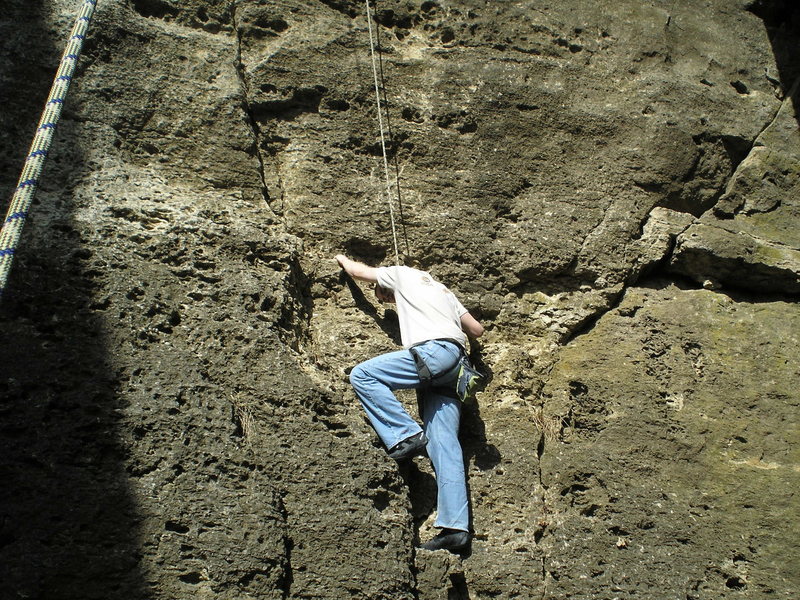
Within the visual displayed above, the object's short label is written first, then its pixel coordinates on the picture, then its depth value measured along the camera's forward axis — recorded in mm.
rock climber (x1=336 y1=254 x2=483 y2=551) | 3525
